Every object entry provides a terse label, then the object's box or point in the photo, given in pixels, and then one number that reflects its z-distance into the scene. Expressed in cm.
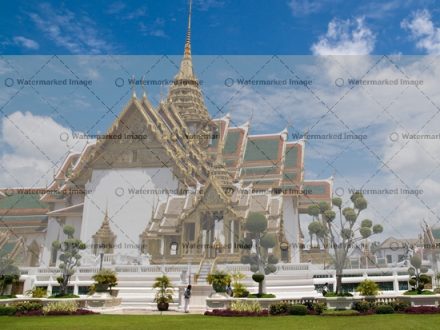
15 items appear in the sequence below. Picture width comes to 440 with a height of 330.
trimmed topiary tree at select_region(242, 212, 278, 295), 1789
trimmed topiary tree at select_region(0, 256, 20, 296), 1639
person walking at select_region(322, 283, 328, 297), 1879
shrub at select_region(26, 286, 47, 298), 1495
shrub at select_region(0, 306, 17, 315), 1246
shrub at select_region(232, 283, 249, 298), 1399
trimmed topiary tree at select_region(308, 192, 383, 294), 1664
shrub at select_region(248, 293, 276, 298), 1345
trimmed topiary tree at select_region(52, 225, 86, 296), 1734
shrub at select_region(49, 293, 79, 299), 1414
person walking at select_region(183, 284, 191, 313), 1389
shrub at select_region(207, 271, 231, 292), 1340
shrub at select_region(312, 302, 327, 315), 1202
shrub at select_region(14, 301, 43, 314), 1256
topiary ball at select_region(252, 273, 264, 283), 1384
